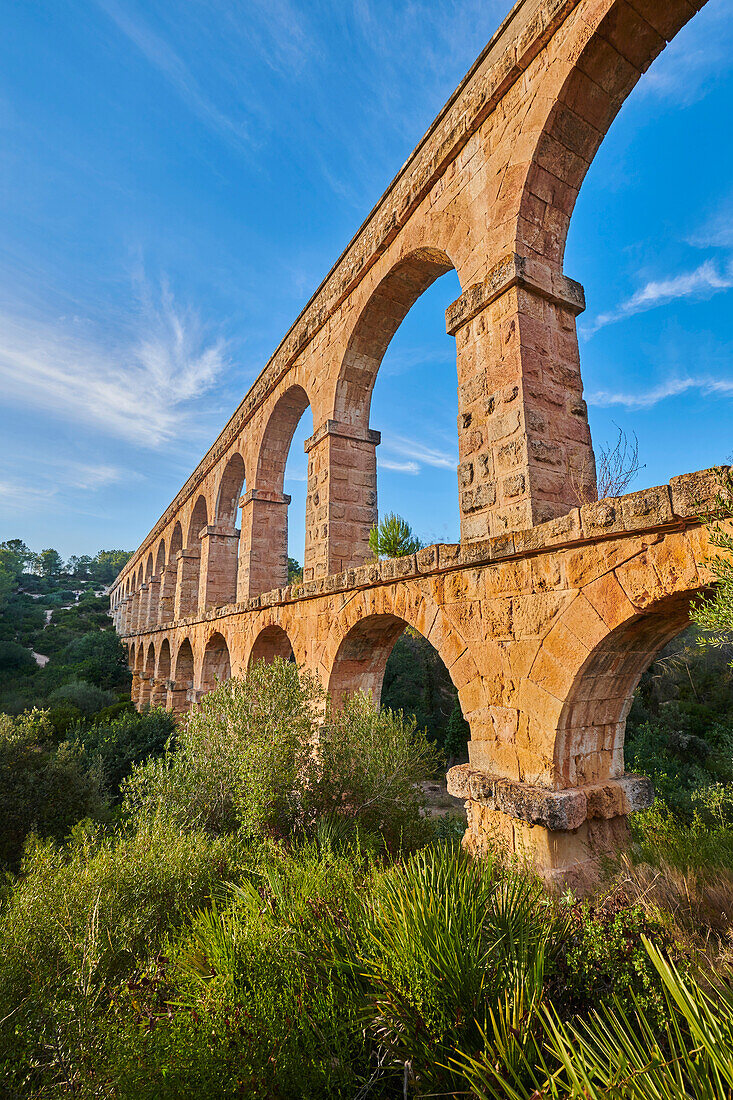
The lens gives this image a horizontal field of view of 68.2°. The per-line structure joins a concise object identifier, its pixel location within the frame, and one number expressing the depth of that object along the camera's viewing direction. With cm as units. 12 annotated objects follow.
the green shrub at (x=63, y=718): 1157
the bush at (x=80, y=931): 216
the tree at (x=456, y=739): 1391
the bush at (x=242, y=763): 419
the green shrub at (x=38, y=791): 657
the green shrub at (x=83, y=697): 1628
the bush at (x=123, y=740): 977
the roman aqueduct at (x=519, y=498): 314
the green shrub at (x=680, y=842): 334
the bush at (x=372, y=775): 436
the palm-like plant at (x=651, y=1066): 120
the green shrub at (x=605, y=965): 205
